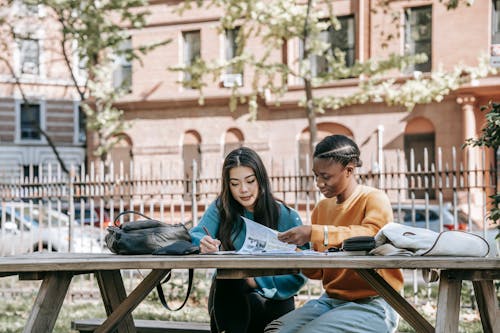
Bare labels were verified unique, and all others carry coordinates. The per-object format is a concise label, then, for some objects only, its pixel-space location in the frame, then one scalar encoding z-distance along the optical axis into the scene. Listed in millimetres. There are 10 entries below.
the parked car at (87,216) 17605
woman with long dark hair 4613
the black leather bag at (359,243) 4086
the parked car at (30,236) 11602
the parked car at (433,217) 16578
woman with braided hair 4207
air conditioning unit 27389
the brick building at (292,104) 24844
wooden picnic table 3658
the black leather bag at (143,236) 4602
